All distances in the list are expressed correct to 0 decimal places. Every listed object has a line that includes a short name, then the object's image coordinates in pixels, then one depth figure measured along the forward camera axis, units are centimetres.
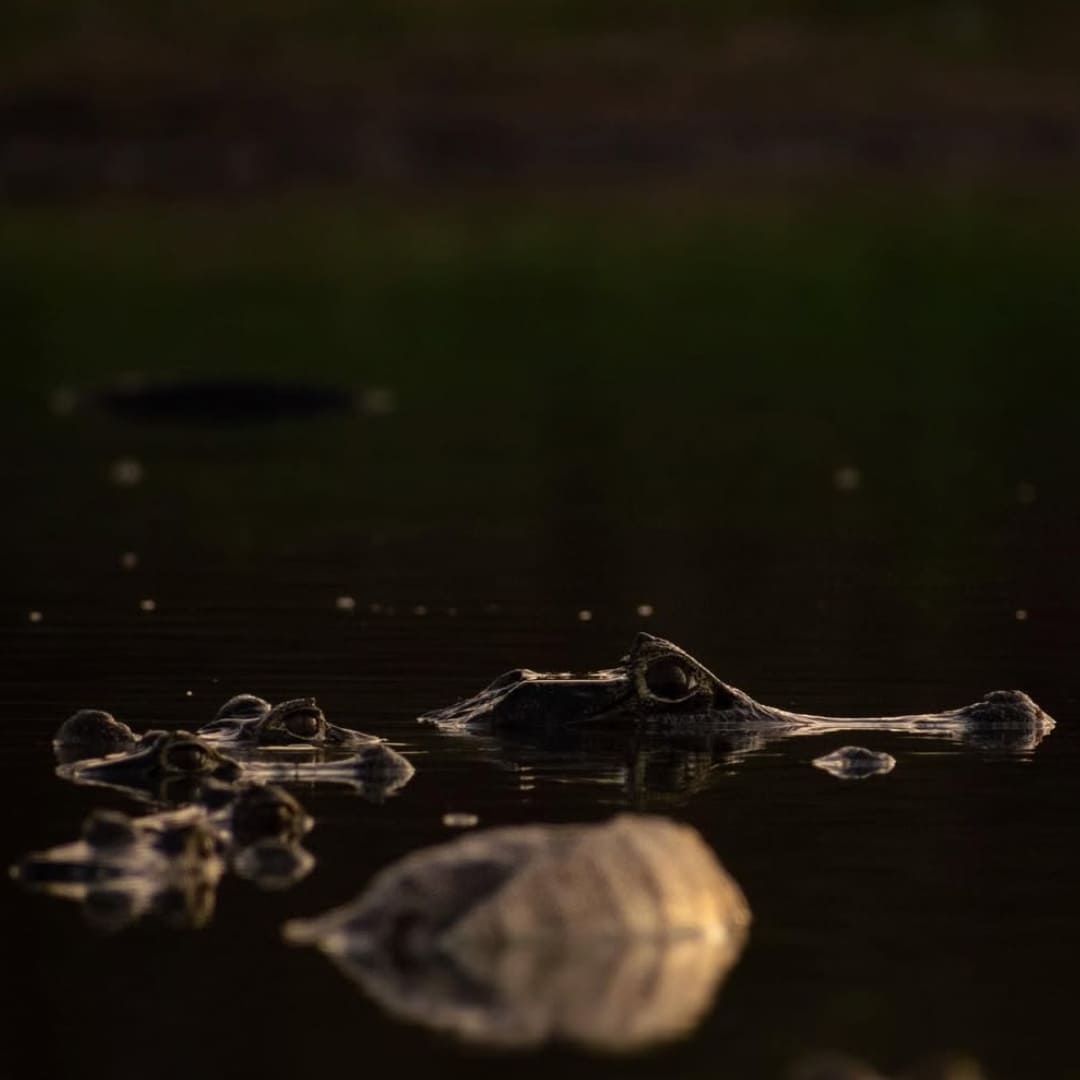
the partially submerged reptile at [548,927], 1186
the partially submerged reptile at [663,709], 1744
